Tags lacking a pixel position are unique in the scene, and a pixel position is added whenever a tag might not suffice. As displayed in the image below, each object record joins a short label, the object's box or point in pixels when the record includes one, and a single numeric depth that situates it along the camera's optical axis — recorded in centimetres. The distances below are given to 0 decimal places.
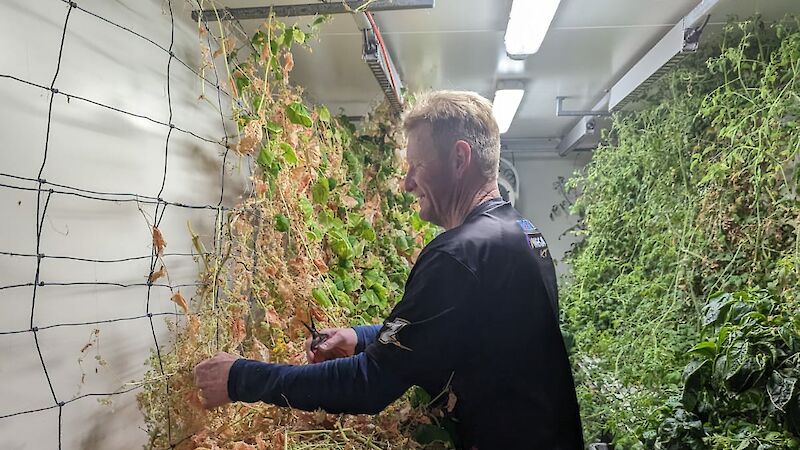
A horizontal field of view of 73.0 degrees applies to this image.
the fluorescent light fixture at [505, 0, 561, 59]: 176
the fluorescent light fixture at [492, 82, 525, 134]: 271
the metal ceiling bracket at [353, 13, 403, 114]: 180
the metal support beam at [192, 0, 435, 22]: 158
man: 103
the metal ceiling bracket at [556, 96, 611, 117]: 304
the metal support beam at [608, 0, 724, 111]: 191
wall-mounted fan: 427
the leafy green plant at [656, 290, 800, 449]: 128
